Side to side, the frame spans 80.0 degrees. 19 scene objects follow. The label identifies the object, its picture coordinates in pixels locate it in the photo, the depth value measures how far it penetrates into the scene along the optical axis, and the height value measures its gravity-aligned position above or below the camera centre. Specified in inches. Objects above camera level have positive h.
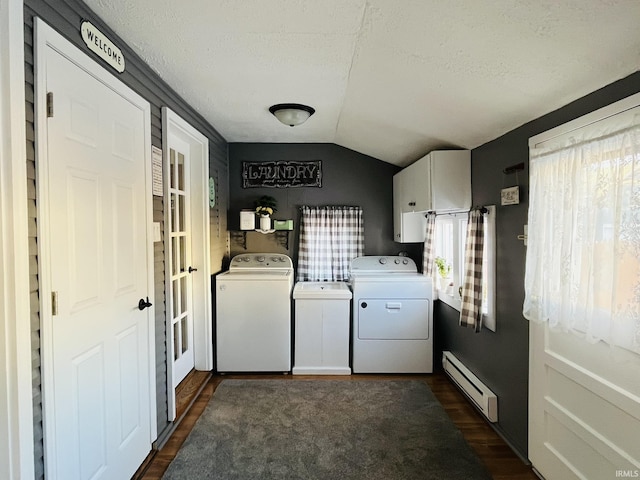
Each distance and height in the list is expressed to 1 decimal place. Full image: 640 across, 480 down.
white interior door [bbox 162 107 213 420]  116.4 -6.2
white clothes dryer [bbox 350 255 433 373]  137.5 -33.4
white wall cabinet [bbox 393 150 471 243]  115.8 +15.9
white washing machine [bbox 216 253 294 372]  137.0 -32.5
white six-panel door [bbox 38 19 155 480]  54.9 -7.3
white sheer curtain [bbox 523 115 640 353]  55.7 -0.7
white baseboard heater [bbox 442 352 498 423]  100.2 -45.4
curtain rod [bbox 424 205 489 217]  103.2 +6.6
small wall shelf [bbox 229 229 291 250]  162.4 -1.8
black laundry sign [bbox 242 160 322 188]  161.3 +25.3
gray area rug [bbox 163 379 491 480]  84.1 -52.1
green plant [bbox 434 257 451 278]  142.3 -12.8
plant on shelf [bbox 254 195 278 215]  154.3 +11.5
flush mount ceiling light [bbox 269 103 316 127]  108.7 +34.7
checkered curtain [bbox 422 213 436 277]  140.6 -5.1
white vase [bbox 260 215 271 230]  153.8 +4.0
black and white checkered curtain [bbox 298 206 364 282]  159.5 -3.9
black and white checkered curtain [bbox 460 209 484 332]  102.9 -11.2
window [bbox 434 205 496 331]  100.3 -8.1
